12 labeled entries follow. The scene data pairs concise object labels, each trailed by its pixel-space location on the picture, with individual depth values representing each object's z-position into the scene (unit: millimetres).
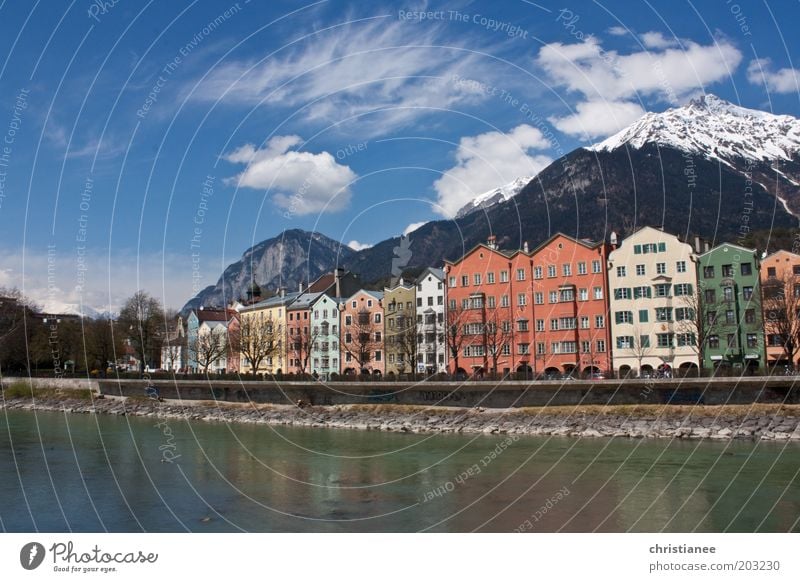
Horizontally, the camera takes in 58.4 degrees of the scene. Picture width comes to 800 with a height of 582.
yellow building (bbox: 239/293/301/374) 88250
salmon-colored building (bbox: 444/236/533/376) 67562
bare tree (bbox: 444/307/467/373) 69562
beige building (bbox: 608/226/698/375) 59719
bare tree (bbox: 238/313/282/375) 87125
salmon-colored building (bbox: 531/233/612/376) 63625
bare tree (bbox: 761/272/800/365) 53562
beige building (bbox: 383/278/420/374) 73250
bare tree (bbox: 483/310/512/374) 67000
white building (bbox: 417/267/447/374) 73188
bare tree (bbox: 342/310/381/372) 78919
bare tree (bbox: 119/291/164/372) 95438
